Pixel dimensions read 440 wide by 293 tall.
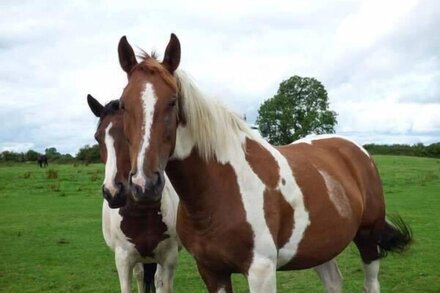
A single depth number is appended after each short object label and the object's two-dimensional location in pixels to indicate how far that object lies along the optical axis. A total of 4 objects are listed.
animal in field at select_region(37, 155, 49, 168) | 41.47
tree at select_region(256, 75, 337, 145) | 49.34
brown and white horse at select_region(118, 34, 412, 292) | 2.83
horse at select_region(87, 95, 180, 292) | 4.33
